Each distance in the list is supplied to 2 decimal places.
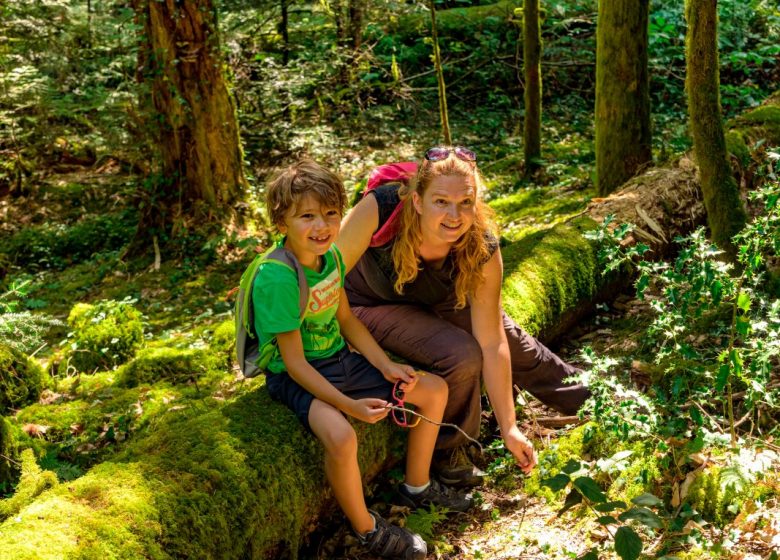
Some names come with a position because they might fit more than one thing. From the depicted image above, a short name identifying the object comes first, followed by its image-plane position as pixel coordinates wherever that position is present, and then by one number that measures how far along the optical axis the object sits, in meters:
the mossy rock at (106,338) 5.41
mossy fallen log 2.36
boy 2.95
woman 3.27
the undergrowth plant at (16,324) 3.82
